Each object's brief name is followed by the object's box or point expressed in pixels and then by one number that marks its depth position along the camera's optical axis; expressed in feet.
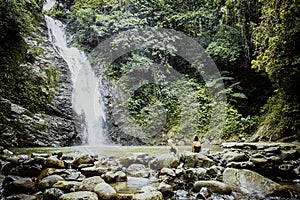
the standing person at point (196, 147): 21.89
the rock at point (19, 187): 11.64
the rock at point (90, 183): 11.91
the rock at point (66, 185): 12.06
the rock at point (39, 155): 17.69
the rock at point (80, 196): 10.12
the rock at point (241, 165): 15.37
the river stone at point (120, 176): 14.39
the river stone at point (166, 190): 12.16
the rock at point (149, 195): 10.59
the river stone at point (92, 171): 14.89
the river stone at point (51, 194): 11.17
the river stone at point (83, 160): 16.88
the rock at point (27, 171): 14.46
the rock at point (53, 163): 15.89
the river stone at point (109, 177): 14.01
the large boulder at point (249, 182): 12.09
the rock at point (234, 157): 16.97
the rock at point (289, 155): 18.19
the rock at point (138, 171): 15.74
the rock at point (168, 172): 14.46
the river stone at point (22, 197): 10.53
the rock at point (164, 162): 16.60
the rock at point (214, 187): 12.14
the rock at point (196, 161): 16.31
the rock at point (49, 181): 12.36
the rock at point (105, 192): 10.91
